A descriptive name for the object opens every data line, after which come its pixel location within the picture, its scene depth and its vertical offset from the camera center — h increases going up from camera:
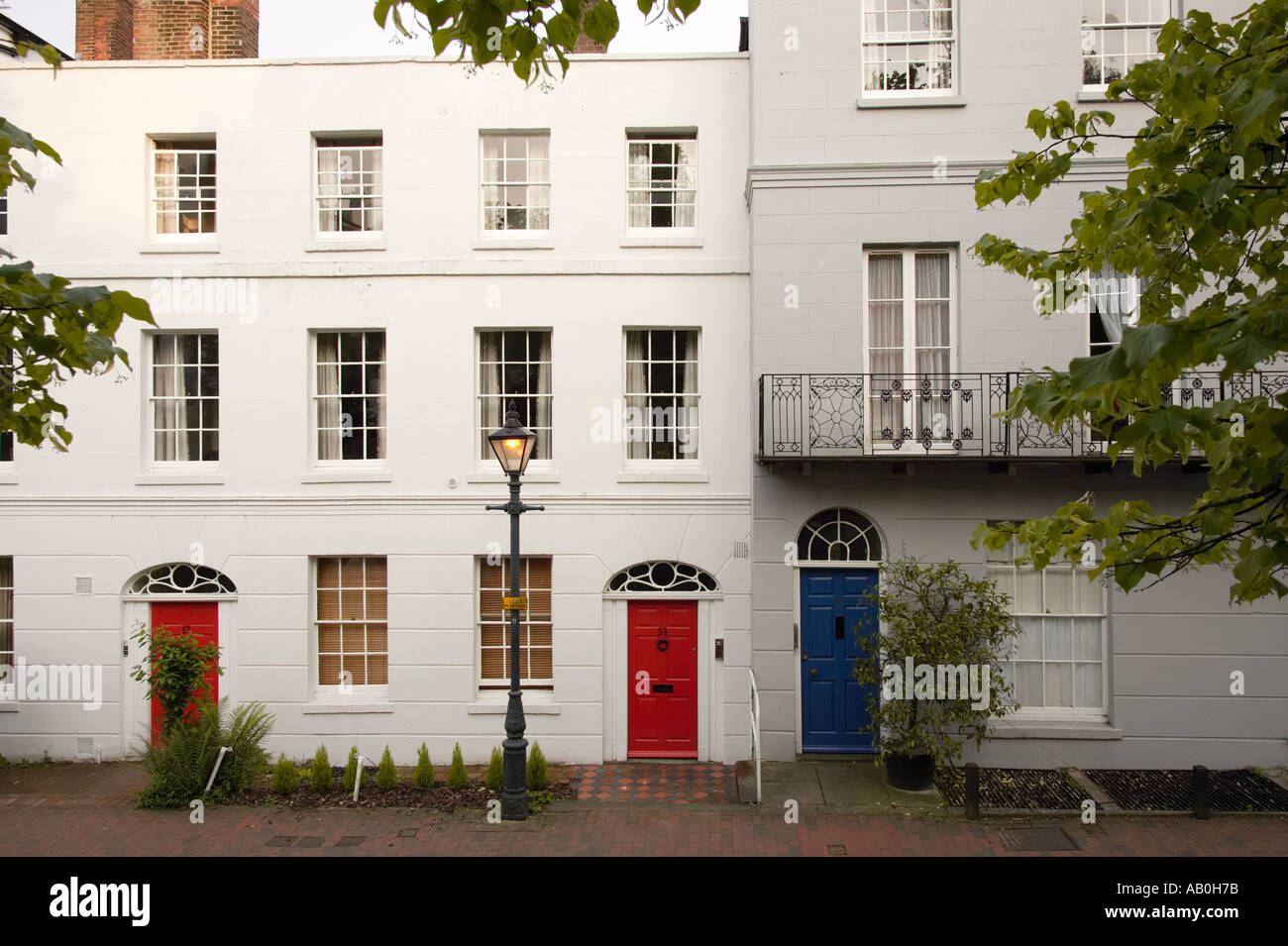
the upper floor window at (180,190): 12.17 +4.12
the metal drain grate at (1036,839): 8.77 -3.93
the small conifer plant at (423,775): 10.48 -3.76
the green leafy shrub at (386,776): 10.48 -3.78
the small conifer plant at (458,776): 10.56 -3.82
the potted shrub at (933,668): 9.63 -2.30
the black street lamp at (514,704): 9.68 -2.72
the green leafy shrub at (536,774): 10.39 -3.73
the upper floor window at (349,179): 12.03 +4.21
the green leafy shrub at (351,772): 10.64 -3.86
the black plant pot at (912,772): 10.04 -3.61
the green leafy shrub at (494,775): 10.54 -3.80
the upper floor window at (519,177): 11.96 +4.23
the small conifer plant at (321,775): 10.55 -3.79
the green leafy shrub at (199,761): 10.26 -3.56
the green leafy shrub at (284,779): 10.44 -3.79
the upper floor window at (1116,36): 10.95 +5.67
